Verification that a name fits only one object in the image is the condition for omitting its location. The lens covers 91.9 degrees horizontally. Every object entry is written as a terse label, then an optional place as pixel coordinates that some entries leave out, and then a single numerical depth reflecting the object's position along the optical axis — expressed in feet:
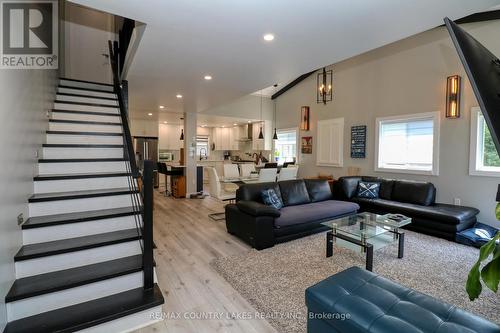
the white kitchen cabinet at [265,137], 29.35
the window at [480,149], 13.35
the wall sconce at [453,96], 14.17
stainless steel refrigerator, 28.04
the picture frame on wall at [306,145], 24.43
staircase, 5.81
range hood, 31.97
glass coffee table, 9.20
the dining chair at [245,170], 20.03
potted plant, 3.04
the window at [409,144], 15.69
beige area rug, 7.04
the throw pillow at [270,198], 12.77
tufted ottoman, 4.10
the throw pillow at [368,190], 16.29
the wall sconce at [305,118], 24.23
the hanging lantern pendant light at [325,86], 21.97
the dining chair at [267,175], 16.53
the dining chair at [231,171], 18.99
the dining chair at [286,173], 17.88
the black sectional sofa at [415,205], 12.20
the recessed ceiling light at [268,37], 8.49
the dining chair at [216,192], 15.80
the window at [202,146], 36.37
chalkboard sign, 19.44
